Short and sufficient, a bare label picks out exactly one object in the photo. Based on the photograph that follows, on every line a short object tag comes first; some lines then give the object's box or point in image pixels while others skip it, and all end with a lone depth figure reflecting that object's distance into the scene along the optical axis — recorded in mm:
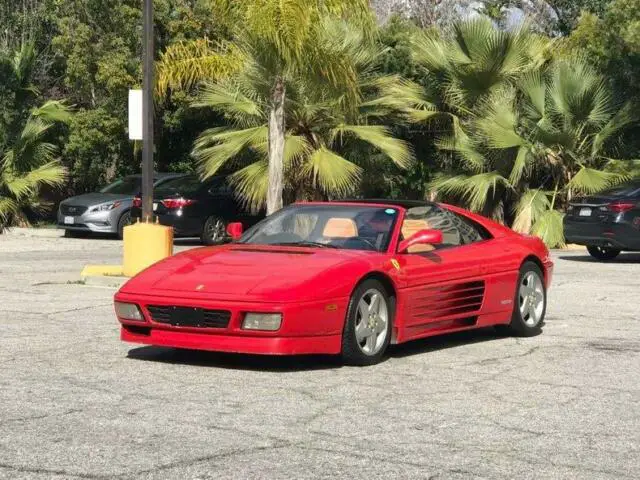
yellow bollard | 16203
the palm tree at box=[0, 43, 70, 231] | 28500
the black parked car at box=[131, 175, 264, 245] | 25391
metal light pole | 16578
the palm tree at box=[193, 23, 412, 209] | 24875
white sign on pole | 16656
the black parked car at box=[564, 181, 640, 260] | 21078
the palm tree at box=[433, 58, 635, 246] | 26016
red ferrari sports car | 9250
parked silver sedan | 26688
